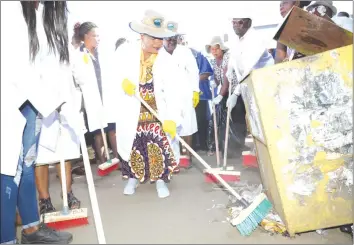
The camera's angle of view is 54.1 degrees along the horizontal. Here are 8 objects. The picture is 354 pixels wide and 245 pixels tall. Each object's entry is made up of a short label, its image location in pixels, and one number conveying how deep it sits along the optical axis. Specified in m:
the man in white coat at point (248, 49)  3.15
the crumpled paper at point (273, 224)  1.84
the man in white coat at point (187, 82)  3.44
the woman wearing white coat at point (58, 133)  1.96
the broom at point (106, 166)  3.26
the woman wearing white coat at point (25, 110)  1.55
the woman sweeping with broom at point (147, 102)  2.56
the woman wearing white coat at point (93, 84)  2.77
